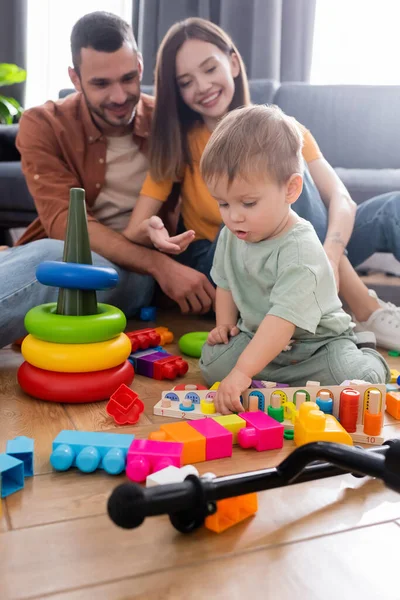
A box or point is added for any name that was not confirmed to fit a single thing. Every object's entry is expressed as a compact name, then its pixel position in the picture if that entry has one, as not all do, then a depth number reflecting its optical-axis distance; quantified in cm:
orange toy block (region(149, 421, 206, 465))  88
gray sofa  264
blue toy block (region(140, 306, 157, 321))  173
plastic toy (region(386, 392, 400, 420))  108
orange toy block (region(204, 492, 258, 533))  72
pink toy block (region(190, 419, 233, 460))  90
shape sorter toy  99
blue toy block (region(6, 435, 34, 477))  84
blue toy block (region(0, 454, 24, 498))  80
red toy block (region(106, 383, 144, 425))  103
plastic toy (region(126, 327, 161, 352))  139
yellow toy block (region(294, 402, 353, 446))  92
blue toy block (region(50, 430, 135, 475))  85
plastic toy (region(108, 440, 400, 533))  58
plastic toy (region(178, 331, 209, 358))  144
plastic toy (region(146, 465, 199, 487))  74
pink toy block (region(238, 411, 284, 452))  94
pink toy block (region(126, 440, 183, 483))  83
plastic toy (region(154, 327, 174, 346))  152
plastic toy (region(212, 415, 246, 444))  95
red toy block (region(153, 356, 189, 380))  126
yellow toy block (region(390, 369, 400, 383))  126
